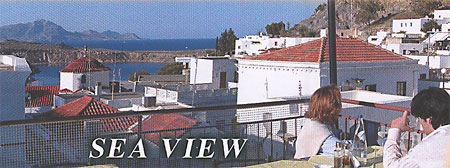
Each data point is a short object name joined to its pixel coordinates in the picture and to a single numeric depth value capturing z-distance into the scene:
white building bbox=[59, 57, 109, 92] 16.12
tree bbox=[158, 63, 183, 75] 30.76
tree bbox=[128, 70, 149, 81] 30.67
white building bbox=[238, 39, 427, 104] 9.72
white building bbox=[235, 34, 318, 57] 20.55
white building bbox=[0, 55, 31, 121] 5.42
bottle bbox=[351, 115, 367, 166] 1.81
